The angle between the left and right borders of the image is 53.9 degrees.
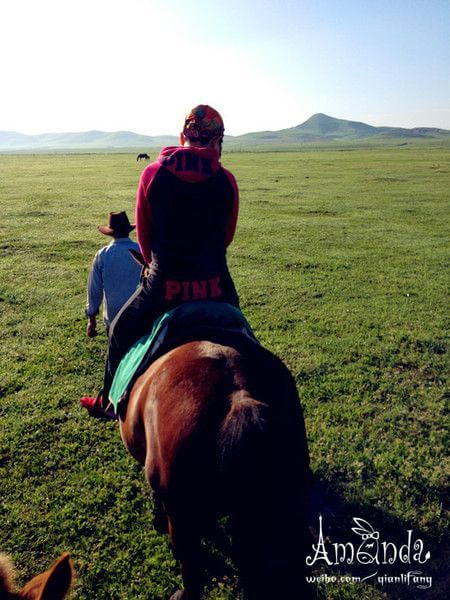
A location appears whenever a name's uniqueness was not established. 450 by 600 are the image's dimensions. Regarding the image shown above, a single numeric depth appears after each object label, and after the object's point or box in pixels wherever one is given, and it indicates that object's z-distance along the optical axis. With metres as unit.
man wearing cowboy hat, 4.93
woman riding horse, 3.16
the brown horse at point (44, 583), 1.67
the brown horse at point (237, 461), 2.11
